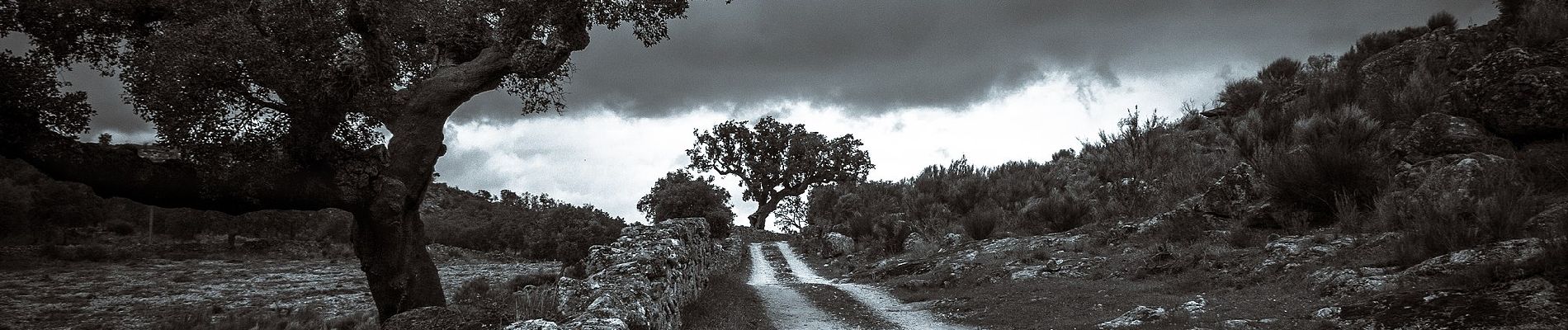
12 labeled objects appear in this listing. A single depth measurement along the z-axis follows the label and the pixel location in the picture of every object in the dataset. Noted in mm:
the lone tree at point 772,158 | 52281
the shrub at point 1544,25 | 13352
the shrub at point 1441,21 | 24312
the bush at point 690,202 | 36300
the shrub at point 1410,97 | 14805
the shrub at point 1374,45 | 25594
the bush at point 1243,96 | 27438
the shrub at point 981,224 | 22797
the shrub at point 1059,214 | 21422
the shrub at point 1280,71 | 29062
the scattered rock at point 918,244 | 22797
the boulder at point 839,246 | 27922
